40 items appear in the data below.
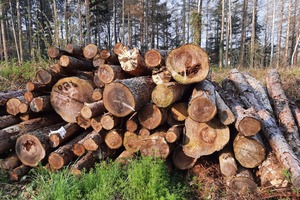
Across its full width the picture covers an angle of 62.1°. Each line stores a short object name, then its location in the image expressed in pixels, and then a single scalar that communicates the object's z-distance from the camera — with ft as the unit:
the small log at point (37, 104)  13.58
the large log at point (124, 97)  11.22
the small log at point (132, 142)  12.23
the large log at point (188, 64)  11.41
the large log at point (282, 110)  13.24
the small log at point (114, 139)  12.42
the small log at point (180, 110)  12.28
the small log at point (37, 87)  13.93
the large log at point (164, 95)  11.13
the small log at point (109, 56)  14.37
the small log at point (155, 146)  11.50
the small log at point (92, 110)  11.90
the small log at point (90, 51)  14.64
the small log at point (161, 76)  12.13
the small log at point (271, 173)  10.44
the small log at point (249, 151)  11.05
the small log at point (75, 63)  14.09
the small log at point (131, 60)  12.84
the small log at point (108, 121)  12.00
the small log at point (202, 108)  10.46
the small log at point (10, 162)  12.61
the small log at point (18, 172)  12.17
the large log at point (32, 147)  12.48
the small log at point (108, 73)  12.53
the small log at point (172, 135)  11.37
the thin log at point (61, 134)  12.68
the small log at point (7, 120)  13.87
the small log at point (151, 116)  11.85
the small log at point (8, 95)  14.94
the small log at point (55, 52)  14.36
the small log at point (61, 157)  11.89
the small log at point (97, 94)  12.92
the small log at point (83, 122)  13.09
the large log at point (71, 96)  13.89
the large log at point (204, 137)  11.14
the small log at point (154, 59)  12.34
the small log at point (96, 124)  12.50
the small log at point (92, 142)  11.96
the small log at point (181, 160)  12.20
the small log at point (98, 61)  14.63
